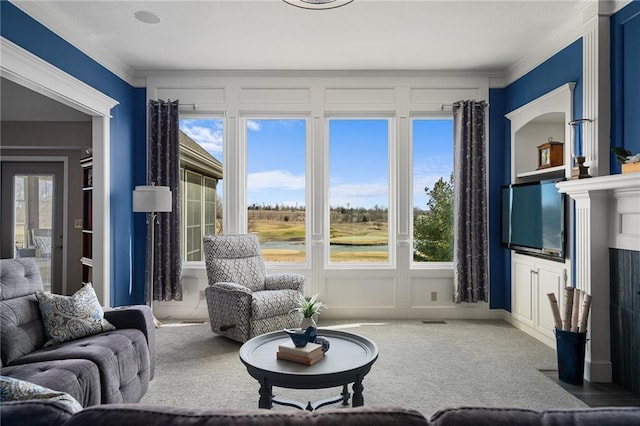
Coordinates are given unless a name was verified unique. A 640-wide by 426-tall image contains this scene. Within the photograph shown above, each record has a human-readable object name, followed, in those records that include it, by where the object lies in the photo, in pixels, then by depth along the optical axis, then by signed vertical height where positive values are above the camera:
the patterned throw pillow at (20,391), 1.12 -0.49
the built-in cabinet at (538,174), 3.77 +0.44
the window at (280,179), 5.09 +0.46
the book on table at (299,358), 2.30 -0.82
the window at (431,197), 5.07 +0.23
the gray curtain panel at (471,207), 4.81 +0.09
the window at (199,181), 5.10 +0.45
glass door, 6.01 +0.03
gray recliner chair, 3.84 -0.77
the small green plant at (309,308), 2.73 -0.63
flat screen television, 3.73 -0.04
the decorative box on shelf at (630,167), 2.69 +0.32
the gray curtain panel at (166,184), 4.82 +0.39
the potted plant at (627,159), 2.72 +0.38
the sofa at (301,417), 0.82 -0.41
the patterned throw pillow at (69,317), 2.51 -0.64
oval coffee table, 2.14 -0.84
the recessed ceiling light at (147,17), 3.45 +1.73
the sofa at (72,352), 2.07 -0.78
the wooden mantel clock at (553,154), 4.06 +0.61
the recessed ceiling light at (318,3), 3.07 +1.64
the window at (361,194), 5.10 +0.27
